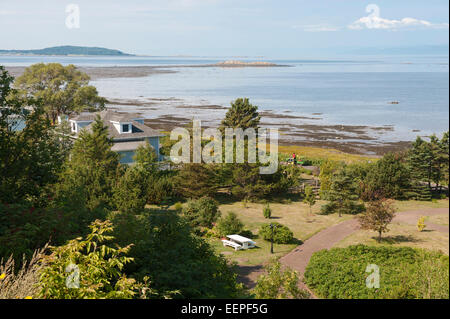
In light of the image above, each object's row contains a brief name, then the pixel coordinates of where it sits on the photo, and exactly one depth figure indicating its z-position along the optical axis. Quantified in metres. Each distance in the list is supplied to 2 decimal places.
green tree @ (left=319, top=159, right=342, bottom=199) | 39.36
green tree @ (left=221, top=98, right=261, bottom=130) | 50.00
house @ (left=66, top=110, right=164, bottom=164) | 41.84
